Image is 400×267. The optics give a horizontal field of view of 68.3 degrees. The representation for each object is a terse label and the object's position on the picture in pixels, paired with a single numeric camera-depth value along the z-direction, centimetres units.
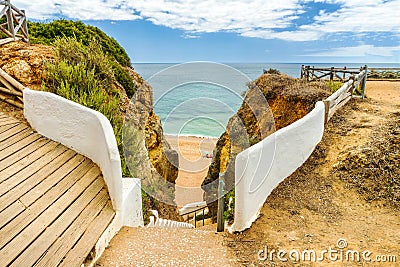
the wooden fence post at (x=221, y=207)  408
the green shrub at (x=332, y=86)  1074
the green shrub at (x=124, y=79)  1006
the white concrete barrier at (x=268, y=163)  392
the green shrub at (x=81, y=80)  615
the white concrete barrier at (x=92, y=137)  409
